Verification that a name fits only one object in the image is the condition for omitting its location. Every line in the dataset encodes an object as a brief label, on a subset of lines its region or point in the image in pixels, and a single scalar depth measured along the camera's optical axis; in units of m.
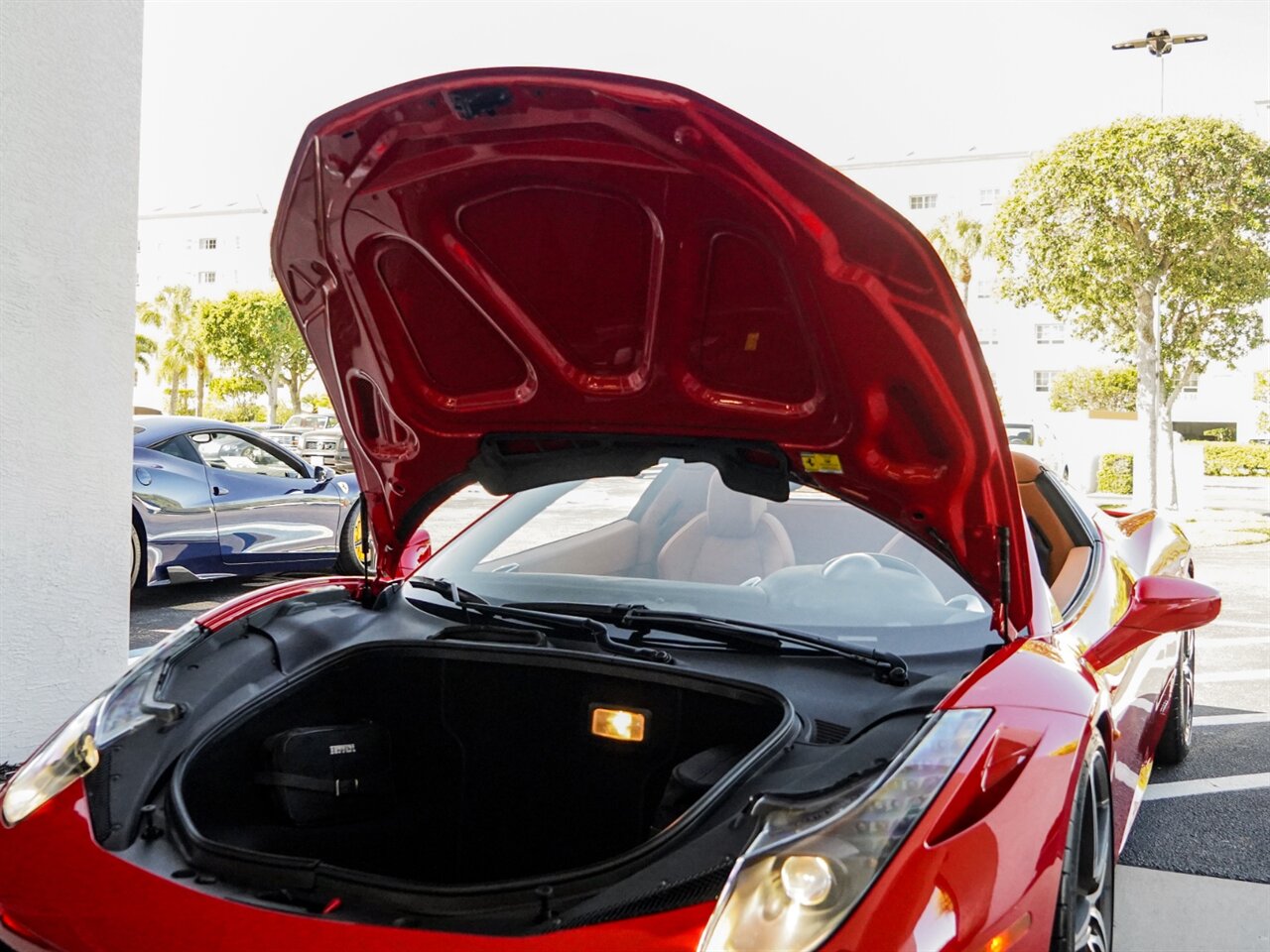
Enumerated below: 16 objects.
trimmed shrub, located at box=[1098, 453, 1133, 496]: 23.70
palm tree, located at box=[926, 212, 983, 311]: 45.94
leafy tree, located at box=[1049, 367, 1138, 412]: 42.72
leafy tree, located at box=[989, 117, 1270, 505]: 15.60
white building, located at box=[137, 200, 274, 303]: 73.81
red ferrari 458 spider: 1.73
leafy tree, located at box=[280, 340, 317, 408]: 54.97
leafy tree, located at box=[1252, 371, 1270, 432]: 38.53
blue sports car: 7.78
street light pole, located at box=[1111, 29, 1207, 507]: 16.00
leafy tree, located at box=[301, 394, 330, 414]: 66.44
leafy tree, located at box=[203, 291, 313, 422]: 53.47
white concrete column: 3.67
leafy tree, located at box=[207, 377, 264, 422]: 57.27
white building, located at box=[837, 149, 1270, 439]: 48.91
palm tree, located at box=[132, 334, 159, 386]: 59.38
